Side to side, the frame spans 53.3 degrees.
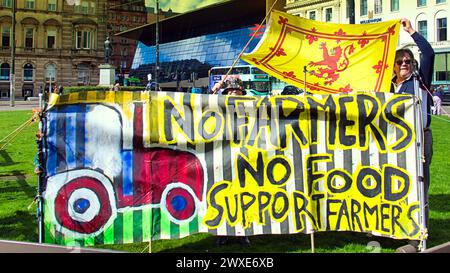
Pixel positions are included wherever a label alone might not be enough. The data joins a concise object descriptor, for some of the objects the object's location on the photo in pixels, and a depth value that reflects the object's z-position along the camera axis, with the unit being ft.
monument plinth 119.75
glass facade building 202.80
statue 123.03
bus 130.31
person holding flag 15.33
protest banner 13.83
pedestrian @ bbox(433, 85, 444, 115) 79.70
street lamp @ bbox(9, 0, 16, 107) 111.49
